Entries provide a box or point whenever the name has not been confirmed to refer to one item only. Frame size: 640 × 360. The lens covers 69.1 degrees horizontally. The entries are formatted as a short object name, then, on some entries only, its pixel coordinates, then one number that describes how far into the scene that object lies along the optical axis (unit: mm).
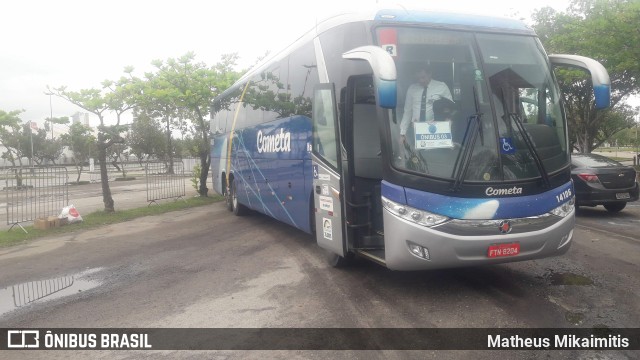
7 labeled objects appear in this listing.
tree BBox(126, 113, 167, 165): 42781
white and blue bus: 4855
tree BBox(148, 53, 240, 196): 16167
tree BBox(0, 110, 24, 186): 24703
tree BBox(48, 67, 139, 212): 13094
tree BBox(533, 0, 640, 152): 16688
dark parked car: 10734
